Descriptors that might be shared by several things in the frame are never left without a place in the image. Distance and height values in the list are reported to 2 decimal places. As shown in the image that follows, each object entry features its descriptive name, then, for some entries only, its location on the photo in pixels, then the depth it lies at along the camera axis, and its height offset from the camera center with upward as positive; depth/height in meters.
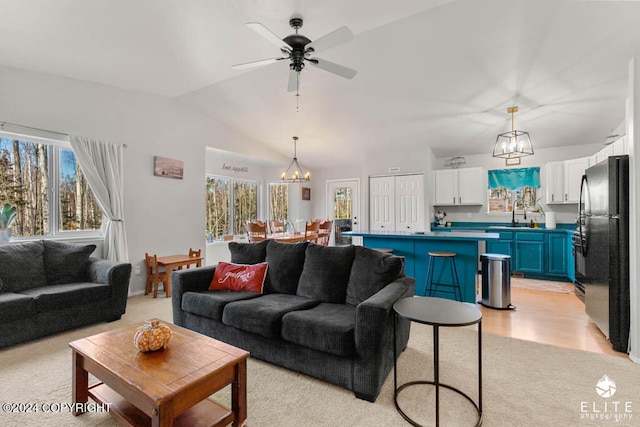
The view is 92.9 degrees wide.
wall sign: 6.77 +1.06
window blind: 5.95 +0.68
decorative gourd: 1.69 -0.69
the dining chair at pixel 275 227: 6.26 -0.28
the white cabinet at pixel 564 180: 5.26 +0.56
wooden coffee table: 1.39 -0.79
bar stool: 3.78 -0.85
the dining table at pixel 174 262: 4.37 -0.70
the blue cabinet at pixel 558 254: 5.17 -0.73
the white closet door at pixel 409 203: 6.41 +0.21
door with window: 7.67 +0.17
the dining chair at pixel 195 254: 4.86 -0.64
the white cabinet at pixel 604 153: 4.08 +0.82
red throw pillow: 2.93 -0.62
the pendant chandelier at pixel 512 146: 4.22 +0.93
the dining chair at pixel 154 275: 4.34 -0.89
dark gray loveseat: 2.76 -0.75
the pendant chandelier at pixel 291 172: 7.58 +1.05
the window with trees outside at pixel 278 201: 7.89 +0.33
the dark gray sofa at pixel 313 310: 1.95 -0.75
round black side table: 1.67 -0.60
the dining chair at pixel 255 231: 5.17 -0.30
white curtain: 3.95 +0.45
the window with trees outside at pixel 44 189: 3.57 +0.33
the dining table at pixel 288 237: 5.16 -0.41
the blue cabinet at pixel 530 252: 5.36 -0.73
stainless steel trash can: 3.78 -0.87
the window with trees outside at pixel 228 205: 6.56 +0.21
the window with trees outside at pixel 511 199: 6.02 +0.25
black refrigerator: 2.59 -0.34
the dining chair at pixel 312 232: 5.53 -0.34
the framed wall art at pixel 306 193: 7.94 +0.54
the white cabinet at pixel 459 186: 6.22 +0.54
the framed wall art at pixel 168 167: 4.71 +0.76
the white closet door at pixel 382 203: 6.73 +0.22
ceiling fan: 2.46 +1.44
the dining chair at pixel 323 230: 5.84 -0.33
